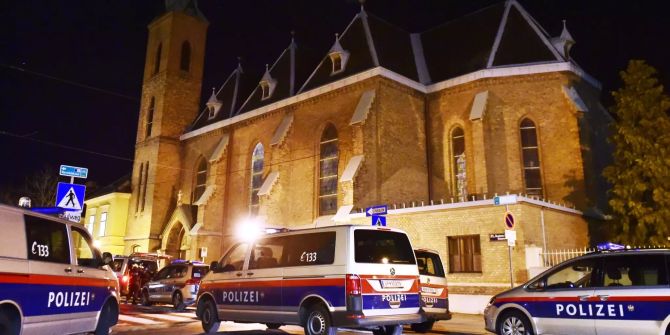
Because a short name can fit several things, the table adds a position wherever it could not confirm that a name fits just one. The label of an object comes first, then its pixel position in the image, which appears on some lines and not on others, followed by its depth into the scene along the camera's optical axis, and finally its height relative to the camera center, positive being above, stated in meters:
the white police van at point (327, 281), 8.17 -0.08
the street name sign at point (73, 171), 12.86 +2.65
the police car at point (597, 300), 7.29 -0.33
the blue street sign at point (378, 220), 16.30 +1.88
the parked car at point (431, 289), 11.33 -0.25
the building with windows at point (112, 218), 37.09 +4.25
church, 18.70 +6.58
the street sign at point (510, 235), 13.45 +1.15
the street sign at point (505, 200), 16.97 +2.63
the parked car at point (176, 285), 16.77 -0.31
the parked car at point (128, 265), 19.64 +0.43
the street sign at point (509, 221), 13.59 +1.54
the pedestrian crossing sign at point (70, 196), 12.15 +1.91
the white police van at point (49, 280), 6.28 -0.07
